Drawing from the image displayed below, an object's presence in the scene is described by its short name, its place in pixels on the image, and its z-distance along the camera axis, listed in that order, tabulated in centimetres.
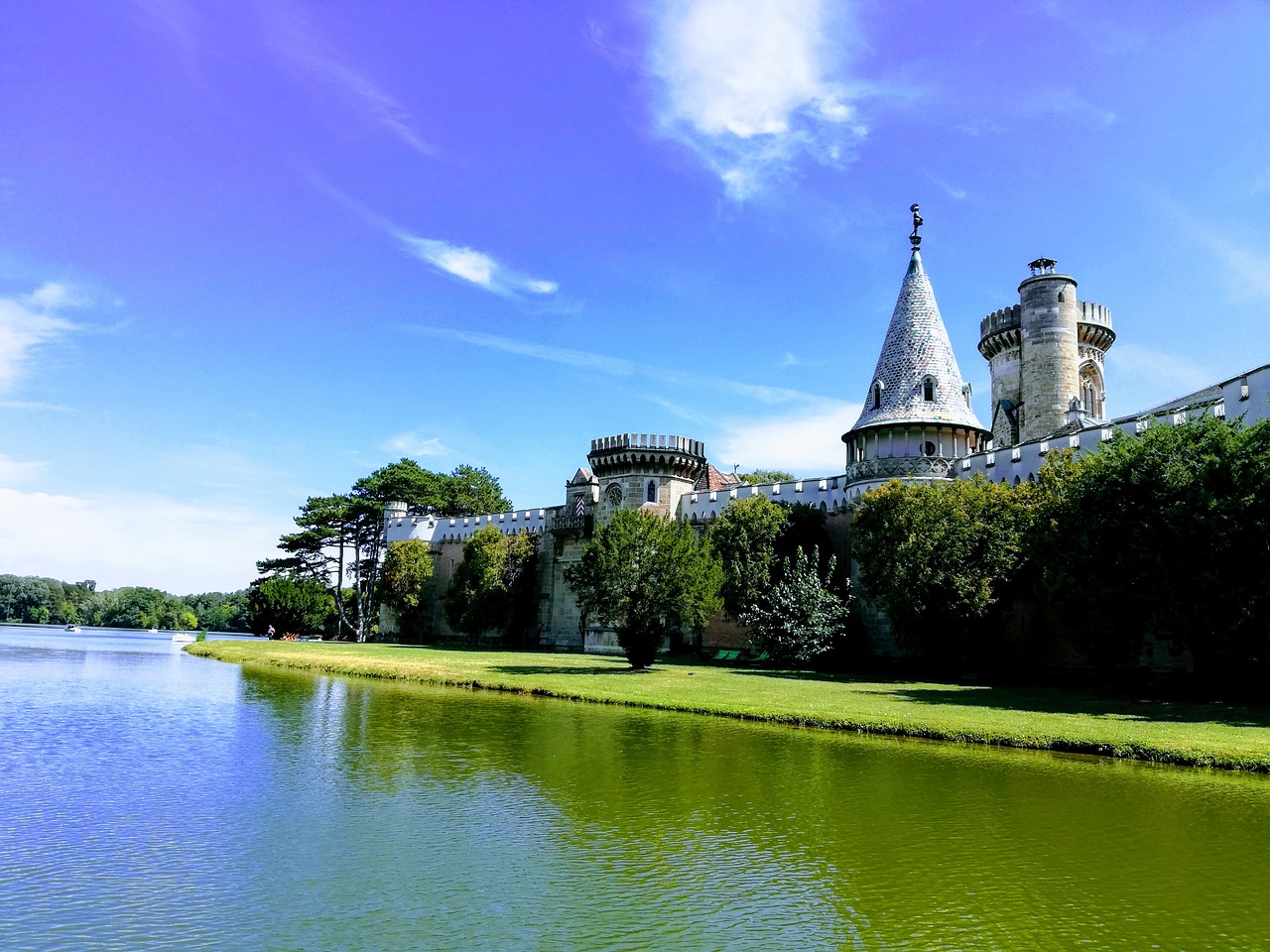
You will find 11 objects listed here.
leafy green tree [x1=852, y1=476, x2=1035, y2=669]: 3155
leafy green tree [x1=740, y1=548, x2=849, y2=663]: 3619
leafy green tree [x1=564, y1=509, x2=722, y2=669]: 3434
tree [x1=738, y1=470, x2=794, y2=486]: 7271
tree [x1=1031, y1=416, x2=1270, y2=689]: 2339
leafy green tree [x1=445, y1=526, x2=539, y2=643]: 5403
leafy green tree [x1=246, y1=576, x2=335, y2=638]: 6462
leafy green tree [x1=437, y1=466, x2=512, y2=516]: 7550
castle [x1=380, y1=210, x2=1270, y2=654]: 3728
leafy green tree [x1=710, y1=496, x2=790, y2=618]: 3925
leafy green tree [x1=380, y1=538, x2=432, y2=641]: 5922
